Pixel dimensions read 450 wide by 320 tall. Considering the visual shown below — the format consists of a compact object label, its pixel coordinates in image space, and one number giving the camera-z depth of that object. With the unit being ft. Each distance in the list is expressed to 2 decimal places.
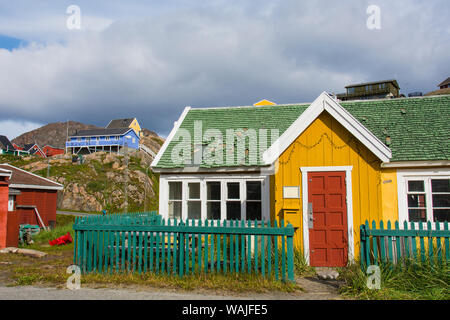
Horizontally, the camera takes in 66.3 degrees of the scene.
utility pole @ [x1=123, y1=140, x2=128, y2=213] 124.00
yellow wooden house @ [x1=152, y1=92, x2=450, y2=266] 30.42
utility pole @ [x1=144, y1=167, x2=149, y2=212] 140.95
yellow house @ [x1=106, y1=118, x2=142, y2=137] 277.09
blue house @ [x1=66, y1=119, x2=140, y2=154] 228.02
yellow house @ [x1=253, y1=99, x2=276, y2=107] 75.00
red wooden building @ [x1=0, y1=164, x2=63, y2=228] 71.41
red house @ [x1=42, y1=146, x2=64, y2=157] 267.80
